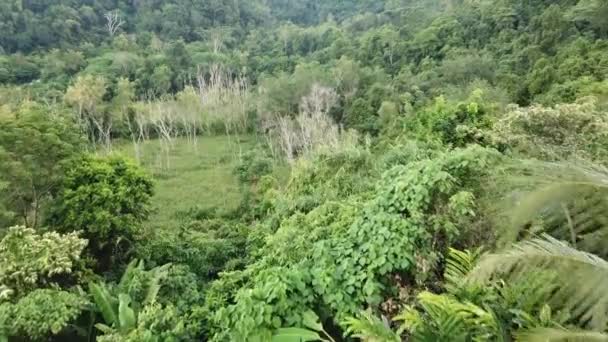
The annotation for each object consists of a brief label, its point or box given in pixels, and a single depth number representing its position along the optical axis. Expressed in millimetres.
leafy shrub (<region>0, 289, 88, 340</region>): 5891
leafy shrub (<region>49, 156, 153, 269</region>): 9344
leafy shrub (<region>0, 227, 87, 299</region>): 6812
